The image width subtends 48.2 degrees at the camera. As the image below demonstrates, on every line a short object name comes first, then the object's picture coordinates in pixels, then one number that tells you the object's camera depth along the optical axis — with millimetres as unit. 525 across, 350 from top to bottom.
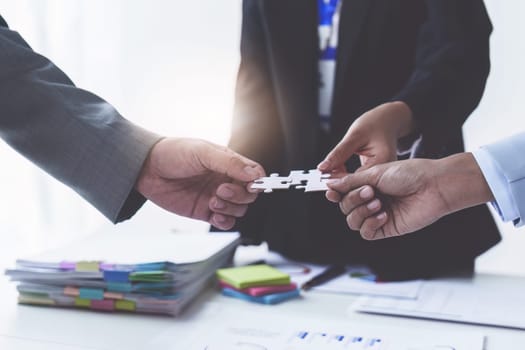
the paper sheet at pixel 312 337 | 805
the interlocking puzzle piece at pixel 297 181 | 789
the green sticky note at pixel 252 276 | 1026
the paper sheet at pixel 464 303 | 910
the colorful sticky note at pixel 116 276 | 987
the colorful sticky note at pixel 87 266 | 1003
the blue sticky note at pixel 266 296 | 998
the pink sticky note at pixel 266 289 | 1007
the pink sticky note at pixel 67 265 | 1013
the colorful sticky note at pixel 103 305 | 988
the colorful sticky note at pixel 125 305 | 979
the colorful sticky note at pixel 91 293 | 990
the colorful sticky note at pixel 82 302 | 999
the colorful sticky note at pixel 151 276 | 970
